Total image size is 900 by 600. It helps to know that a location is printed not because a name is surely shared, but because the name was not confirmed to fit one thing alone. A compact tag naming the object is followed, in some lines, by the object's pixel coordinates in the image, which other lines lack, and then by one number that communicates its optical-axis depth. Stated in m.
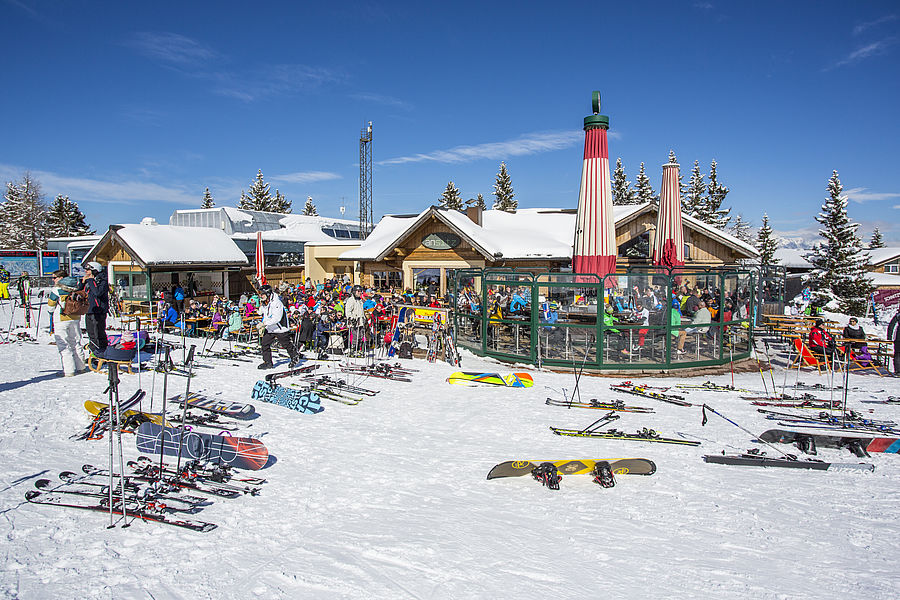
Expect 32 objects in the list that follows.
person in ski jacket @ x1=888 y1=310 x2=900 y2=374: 11.99
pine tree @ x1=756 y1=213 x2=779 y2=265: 48.06
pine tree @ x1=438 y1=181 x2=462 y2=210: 59.81
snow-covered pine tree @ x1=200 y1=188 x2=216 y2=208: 79.94
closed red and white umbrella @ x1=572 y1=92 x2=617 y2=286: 12.41
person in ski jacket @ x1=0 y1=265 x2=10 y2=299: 26.31
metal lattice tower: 44.97
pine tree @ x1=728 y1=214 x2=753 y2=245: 60.63
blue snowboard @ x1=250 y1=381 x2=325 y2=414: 8.97
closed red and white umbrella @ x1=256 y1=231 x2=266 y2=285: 18.72
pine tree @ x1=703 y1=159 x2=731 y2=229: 49.81
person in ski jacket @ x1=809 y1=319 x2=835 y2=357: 12.34
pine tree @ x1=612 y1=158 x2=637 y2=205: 51.44
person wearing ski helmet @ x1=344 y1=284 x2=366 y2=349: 14.08
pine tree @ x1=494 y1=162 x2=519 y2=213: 59.62
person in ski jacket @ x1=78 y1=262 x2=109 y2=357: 10.53
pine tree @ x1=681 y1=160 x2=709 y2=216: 49.28
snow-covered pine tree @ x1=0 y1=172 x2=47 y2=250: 51.41
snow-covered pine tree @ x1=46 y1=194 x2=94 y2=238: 54.22
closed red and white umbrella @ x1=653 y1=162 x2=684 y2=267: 15.17
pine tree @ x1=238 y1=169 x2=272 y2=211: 71.81
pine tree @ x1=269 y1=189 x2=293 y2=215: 74.06
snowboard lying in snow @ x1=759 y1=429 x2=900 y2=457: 7.18
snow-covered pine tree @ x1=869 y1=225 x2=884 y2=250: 55.62
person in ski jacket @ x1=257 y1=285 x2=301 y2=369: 11.66
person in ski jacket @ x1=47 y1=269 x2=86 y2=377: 9.72
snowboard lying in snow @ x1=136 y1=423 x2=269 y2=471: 6.34
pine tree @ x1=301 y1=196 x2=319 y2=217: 77.62
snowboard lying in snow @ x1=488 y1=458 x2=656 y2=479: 6.30
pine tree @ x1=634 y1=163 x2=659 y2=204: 51.91
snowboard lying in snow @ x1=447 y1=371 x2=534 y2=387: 11.03
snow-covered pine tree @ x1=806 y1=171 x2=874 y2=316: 32.47
